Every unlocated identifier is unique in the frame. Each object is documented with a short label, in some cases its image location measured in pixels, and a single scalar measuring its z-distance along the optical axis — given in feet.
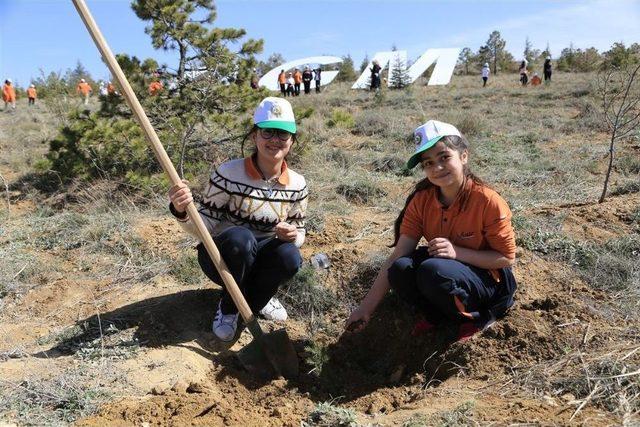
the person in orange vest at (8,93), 58.44
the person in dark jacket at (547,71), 68.59
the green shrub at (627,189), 17.92
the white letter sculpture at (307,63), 87.74
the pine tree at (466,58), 122.83
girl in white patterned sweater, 8.96
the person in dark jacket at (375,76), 73.67
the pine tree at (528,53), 127.44
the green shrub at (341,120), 24.43
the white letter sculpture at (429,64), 86.22
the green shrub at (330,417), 6.99
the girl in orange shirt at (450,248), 8.24
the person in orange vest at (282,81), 67.77
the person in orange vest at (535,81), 68.33
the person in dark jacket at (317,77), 78.07
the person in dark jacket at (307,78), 73.72
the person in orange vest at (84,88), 51.12
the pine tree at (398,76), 78.54
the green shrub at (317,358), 8.82
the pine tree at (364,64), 118.93
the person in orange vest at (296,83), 72.64
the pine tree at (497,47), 123.34
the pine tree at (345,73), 111.14
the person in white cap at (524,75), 70.64
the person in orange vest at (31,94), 65.51
